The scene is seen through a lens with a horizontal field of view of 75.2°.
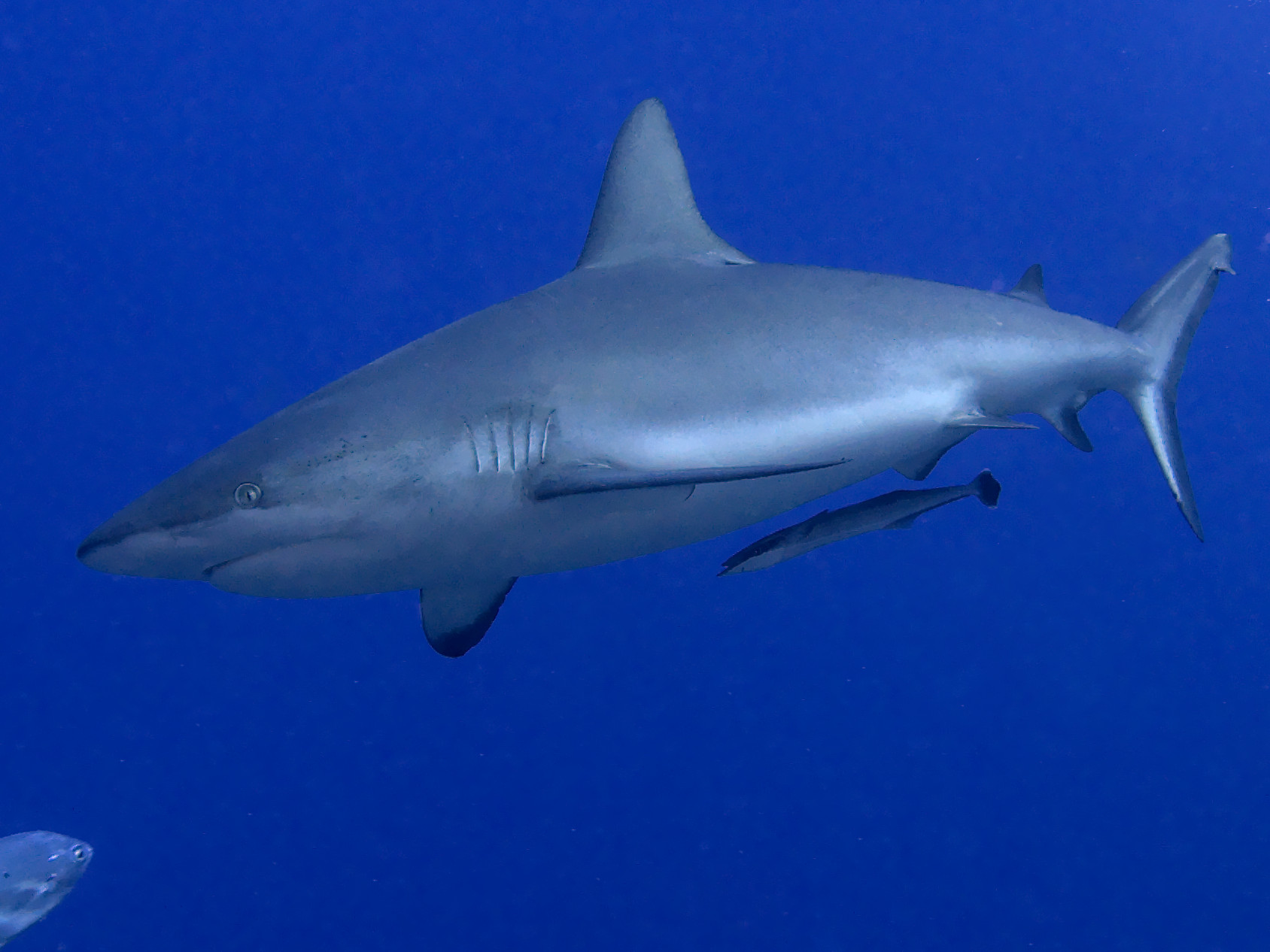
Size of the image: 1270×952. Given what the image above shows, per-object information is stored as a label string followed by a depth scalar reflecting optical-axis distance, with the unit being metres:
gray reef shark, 1.79
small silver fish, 4.16
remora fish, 2.70
